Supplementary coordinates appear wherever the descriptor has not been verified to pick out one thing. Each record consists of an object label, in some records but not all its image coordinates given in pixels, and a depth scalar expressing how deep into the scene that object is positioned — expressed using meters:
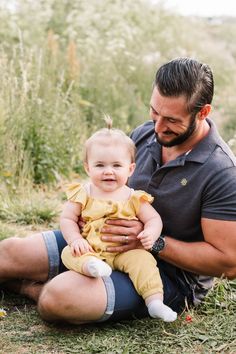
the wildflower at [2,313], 3.32
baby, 3.07
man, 3.06
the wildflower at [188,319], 3.23
